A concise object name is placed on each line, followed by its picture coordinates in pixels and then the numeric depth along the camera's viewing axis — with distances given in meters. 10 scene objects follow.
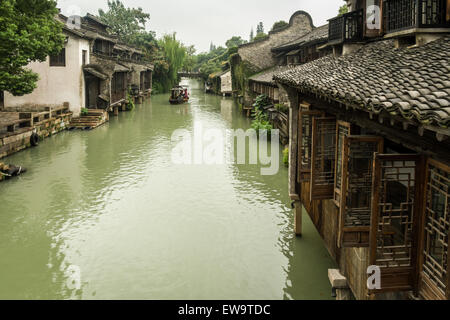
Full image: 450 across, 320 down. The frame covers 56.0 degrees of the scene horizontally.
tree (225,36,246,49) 97.18
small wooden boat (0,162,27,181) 15.64
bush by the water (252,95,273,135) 24.25
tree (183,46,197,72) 80.03
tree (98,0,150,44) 72.44
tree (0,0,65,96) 16.25
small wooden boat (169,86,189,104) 44.50
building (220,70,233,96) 56.47
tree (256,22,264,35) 132.00
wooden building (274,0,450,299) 4.40
